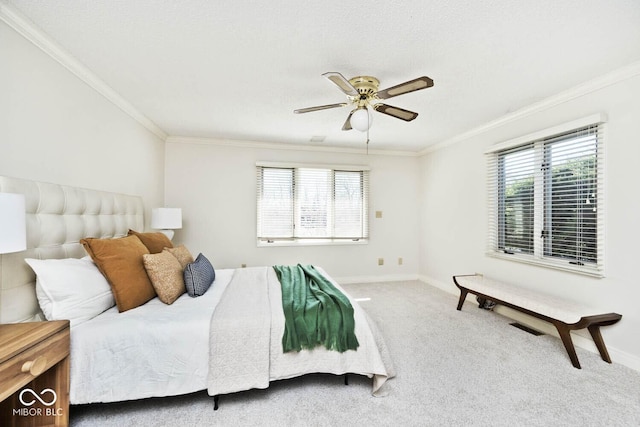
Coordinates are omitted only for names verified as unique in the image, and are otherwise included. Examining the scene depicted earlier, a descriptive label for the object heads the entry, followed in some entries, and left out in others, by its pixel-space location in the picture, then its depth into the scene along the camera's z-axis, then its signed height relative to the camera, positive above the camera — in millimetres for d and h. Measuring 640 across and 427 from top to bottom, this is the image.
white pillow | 1661 -479
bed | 1630 -788
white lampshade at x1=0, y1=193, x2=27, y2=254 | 1169 -47
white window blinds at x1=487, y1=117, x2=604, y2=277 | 2533 +201
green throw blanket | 1867 -744
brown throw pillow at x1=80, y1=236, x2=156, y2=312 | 1913 -406
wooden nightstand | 1228 -758
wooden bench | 2258 -825
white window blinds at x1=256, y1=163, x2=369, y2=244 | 4617 +197
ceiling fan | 2180 +939
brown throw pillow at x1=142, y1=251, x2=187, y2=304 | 2111 -495
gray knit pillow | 2281 -547
